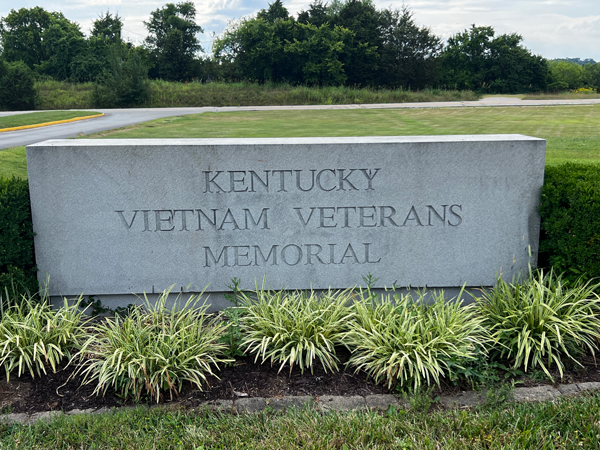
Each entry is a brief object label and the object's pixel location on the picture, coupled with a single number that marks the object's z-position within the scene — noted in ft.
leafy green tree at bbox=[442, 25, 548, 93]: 163.94
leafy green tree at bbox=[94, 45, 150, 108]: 109.81
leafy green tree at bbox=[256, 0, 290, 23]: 175.94
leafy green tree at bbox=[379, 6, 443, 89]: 159.33
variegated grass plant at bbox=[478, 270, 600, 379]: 12.00
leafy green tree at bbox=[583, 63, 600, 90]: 179.67
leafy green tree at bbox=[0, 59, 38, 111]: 104.99
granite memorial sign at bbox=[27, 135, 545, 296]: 14.60
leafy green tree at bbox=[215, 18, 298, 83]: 155.22
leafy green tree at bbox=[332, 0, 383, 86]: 158.71
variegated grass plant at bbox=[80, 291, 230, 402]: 11.03
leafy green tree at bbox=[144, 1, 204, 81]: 166.30
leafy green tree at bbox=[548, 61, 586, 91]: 168.25
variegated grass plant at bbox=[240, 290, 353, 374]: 11.96
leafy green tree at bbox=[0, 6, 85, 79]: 166.09
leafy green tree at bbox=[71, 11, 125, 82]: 158.71
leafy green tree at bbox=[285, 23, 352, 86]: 153.28
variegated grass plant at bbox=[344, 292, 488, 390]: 11.19
